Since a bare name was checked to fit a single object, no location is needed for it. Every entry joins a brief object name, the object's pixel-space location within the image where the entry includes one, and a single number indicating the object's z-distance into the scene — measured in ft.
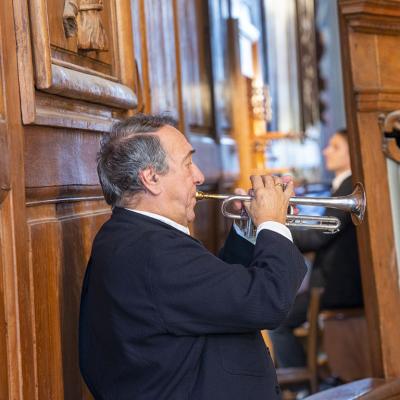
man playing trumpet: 10.25
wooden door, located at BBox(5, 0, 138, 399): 9.88
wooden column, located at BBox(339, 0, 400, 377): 13.11
